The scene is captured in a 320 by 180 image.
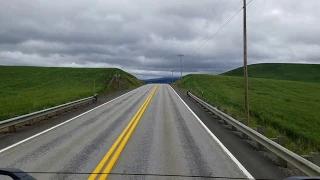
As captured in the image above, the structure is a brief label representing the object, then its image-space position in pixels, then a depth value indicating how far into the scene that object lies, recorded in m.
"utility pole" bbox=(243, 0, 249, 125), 13.37
